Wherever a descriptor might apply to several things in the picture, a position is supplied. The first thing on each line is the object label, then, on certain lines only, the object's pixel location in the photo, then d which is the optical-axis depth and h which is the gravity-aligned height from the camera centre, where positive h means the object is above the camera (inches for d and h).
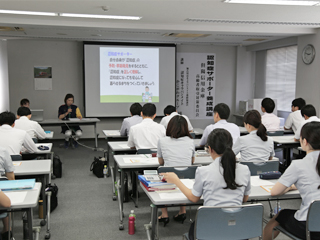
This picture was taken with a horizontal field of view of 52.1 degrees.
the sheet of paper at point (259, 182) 110.0 -32.2
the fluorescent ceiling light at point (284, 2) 179.0 +47.4
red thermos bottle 134.0 -56.2
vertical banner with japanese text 374.3 +4.0
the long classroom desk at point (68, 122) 287.3 -31.3
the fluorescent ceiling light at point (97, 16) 218.5 +48.6
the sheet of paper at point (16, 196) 91.6 -31.8
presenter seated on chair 309.4 -26.0
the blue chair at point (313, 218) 86.6 -34.8
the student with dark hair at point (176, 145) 132.2 -23.4
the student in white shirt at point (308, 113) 198.3 -15.2
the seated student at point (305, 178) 88.8 -24.7
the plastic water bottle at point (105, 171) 215.6 -55.2
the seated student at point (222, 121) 167.0 -17.0
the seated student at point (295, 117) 236.5 -20.9
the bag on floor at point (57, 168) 216.2 -53.4
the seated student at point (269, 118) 229.8 -21.6
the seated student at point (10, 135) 151.9 -22.6
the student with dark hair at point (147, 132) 168.9 -23.3
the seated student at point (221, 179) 85.7 -24.3
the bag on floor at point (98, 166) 217.8 -52.8
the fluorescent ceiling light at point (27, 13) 206.2 +47.8
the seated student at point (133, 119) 211.3 -20.5
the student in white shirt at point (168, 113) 230.1 -18.1
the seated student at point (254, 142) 140.2 -23.4
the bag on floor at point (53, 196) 158.0 -52.9
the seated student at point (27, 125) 206.4 -24.0
